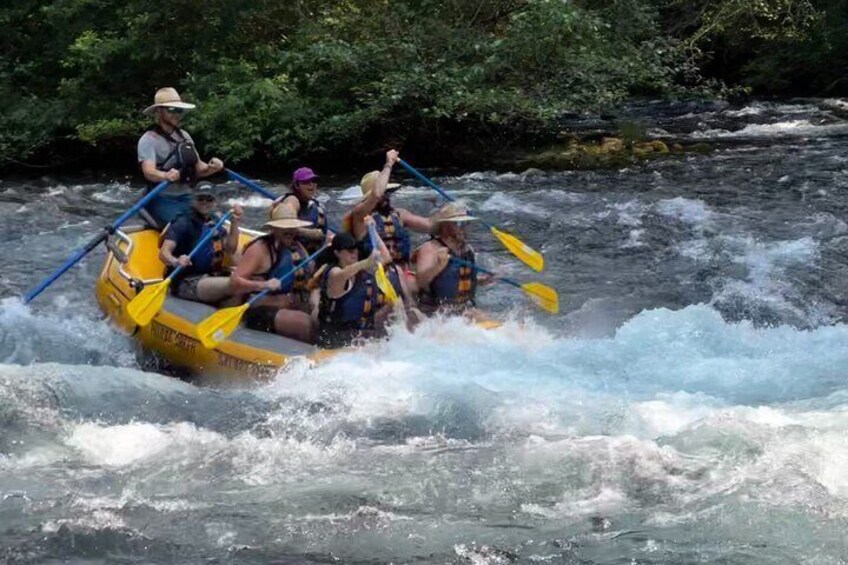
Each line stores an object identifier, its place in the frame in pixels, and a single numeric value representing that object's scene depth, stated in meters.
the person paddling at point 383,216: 13.59
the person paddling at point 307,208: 13.66
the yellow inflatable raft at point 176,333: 12.34
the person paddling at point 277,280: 13.01
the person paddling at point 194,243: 14.10
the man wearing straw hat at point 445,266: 13.56
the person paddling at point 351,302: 12.71
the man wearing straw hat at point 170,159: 14.87
